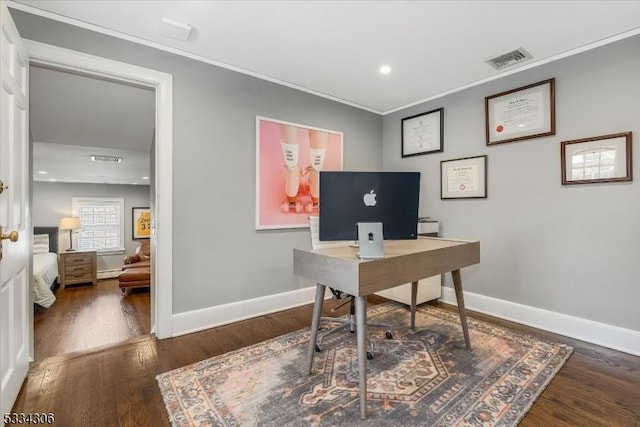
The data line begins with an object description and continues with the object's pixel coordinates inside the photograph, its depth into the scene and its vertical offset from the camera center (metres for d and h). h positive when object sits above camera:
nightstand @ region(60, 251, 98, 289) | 5.66 -1.02
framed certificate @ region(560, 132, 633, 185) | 2.20 +0.42
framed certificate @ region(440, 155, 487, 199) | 3.01 +0.37
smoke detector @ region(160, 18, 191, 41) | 2.02 +1.31
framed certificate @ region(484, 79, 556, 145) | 2.56 +0.91
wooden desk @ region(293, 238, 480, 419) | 1.46 -0.31
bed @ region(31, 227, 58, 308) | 4.03 -0.81
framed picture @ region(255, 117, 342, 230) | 2.90 +0.48
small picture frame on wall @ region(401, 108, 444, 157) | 3.36 +0.95
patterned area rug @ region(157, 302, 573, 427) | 1.49 -1.01
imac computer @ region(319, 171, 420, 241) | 1.70 +0.07
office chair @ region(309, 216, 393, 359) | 2.35 -0.87
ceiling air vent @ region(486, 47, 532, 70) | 2.44 +1.31
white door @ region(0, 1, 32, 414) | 1.41 +0.01
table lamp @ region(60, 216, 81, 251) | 6.37 -0.18
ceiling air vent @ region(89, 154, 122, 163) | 4.89 +0.96
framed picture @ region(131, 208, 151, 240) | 7.46 -0.22
